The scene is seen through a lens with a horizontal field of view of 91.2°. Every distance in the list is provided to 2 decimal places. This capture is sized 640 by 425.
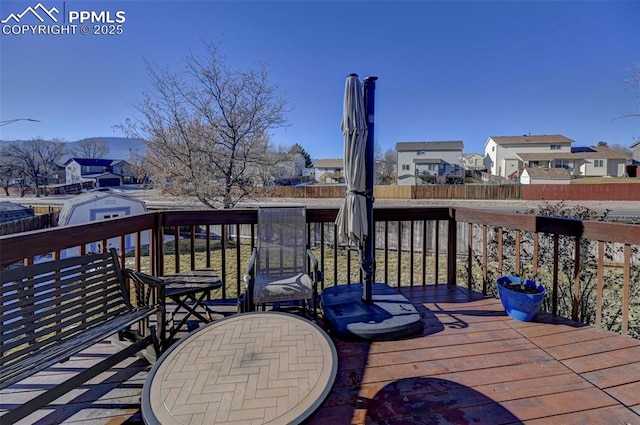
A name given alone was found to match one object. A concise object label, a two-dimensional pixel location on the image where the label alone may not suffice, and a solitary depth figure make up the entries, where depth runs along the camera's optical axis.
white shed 8.61
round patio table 1.12
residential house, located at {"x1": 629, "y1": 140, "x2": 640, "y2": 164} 42.13
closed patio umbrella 2.47
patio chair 3.18
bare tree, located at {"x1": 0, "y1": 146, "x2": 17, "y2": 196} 31.94
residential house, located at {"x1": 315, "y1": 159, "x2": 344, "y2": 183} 50.88
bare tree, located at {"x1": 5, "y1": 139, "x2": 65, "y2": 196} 36.56
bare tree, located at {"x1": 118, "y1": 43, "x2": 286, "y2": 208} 9.05
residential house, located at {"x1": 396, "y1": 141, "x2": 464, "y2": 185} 41.09
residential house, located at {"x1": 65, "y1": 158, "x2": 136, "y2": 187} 51.91
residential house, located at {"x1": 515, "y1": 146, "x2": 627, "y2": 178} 39.16
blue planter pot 2.71
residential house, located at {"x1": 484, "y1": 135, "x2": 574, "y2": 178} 39.31
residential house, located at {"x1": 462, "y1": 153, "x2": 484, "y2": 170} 57.28
